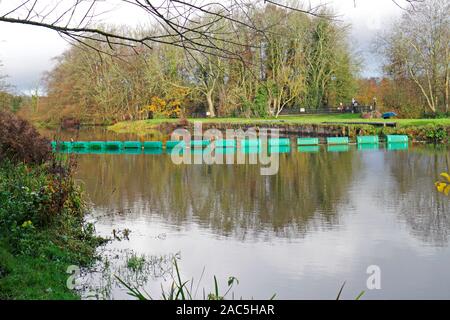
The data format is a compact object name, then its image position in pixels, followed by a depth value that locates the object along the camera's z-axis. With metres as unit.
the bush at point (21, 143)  10.17
